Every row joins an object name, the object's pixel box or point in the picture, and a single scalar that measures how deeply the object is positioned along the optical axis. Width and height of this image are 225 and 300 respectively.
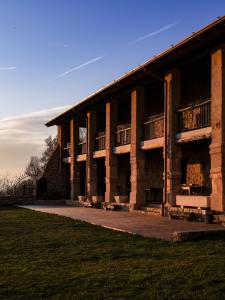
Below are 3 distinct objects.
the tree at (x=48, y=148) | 48.81
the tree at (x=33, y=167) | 45.64
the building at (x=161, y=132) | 13.12
